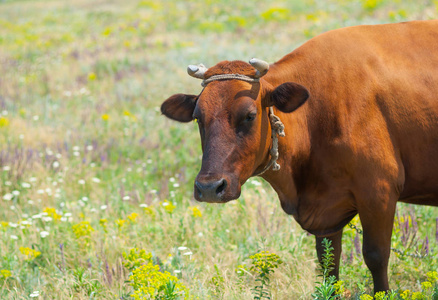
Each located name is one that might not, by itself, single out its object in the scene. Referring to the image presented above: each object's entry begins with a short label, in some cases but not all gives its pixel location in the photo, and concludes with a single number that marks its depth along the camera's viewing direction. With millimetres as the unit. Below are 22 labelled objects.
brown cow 7160
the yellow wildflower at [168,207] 10117
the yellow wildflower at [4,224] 10820
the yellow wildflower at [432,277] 6841
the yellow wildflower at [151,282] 6766
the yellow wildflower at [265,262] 7180
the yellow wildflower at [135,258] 8258
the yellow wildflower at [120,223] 9953
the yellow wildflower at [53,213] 10428
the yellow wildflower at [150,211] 10621
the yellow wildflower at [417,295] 6590
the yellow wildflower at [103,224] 10086
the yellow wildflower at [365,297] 6439
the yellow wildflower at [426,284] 6568
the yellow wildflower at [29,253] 9523
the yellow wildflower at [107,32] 36094
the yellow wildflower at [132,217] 10061
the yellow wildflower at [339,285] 6664
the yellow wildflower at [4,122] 17422
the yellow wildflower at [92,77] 23497
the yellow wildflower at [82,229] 9770
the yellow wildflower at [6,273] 8691
